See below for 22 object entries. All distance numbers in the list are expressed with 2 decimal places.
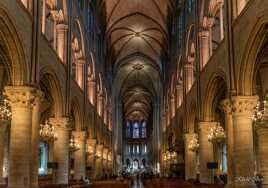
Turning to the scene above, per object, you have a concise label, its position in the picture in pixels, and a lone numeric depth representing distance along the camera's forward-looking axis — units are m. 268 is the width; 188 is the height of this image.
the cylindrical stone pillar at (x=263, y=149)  23.20
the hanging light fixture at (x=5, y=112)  17.11
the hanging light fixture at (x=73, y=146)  24.92
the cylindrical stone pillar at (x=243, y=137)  15.13
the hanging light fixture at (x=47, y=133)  20.03
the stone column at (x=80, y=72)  27.47
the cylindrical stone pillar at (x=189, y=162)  28.61
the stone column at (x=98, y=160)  36.84
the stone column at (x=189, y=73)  28.31
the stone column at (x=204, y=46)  22.92
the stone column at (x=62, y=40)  21.98
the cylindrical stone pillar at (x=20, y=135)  14.33
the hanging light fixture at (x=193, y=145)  26.66
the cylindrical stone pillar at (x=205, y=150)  22.42
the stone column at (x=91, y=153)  31.72
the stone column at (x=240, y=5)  16.36
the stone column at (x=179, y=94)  33.54
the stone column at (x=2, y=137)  22.71
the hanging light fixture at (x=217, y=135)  20.81
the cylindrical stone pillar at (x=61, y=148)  21.29
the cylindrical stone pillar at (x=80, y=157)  26.72
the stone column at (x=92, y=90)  32.80
